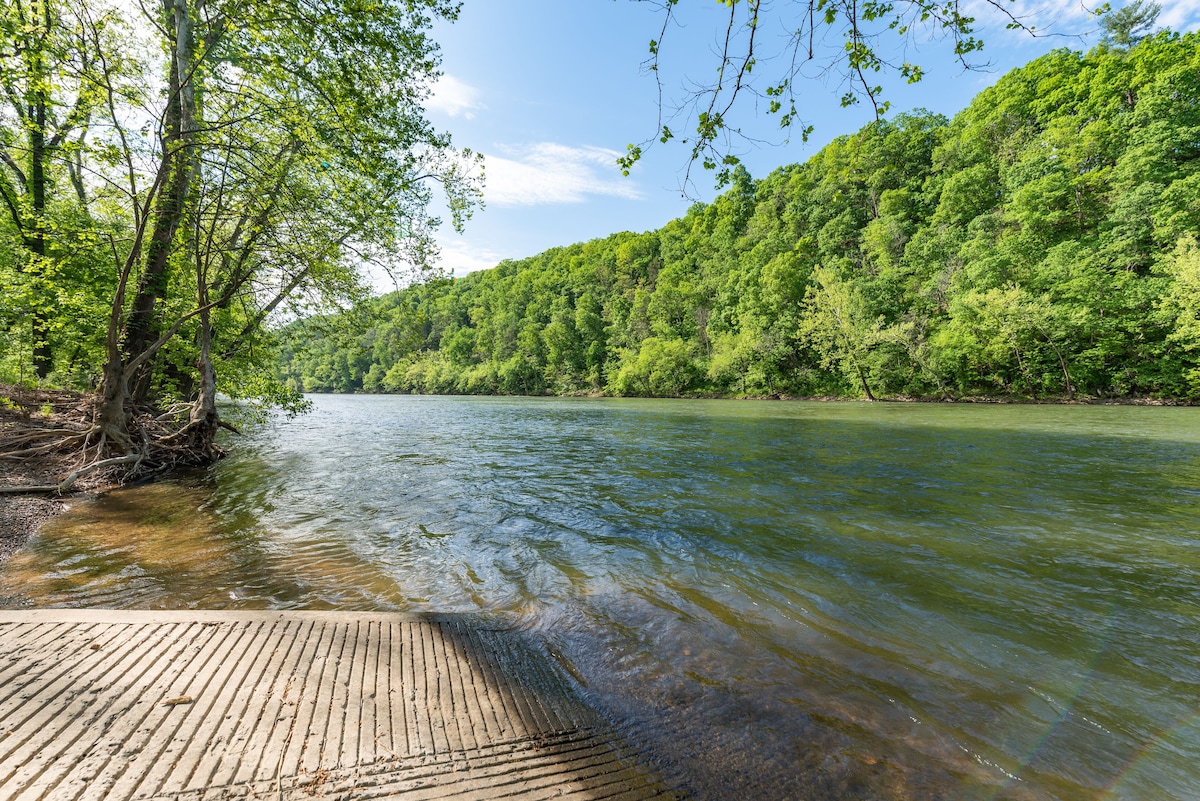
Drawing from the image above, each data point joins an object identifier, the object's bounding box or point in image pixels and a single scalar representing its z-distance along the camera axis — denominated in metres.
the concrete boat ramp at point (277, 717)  2.15
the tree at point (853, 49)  3.62
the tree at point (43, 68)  6.23
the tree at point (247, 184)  7.79
